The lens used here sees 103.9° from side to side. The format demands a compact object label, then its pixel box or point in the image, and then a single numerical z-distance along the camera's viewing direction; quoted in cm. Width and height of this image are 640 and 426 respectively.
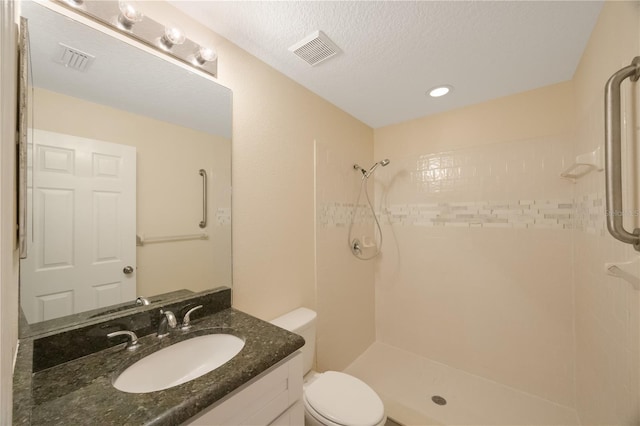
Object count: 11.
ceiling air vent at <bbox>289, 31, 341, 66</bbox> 131
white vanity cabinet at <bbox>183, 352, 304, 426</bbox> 73
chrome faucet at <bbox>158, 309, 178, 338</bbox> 101
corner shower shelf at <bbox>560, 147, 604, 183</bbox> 116
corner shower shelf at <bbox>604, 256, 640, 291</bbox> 85
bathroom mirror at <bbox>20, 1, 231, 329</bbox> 83
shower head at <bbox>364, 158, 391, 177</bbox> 224
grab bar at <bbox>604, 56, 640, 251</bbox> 75
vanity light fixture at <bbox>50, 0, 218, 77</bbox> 93
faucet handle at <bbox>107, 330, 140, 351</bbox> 93
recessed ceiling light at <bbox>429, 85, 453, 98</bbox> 180
